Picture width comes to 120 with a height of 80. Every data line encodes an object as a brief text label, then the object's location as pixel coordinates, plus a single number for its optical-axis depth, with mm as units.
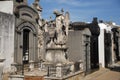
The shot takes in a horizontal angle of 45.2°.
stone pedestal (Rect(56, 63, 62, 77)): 7397
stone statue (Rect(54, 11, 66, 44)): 8419
